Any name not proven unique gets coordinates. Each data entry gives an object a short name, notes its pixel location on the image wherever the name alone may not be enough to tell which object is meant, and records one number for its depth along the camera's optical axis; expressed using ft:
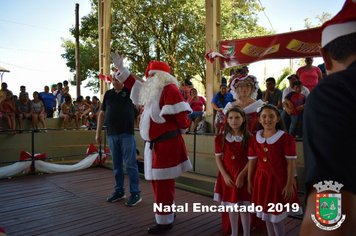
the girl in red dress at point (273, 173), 7.73
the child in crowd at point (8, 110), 24.93
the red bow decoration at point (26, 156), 18.70
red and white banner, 20.40
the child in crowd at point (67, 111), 29.40
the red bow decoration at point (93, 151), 21.65
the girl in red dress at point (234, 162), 8.63
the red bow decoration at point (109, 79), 13.55
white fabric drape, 17.25
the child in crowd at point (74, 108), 30.21
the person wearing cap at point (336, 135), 2.15
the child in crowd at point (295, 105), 16.70
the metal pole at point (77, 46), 47.83
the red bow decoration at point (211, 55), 24.25
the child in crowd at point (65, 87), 33.02
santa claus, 9.45
